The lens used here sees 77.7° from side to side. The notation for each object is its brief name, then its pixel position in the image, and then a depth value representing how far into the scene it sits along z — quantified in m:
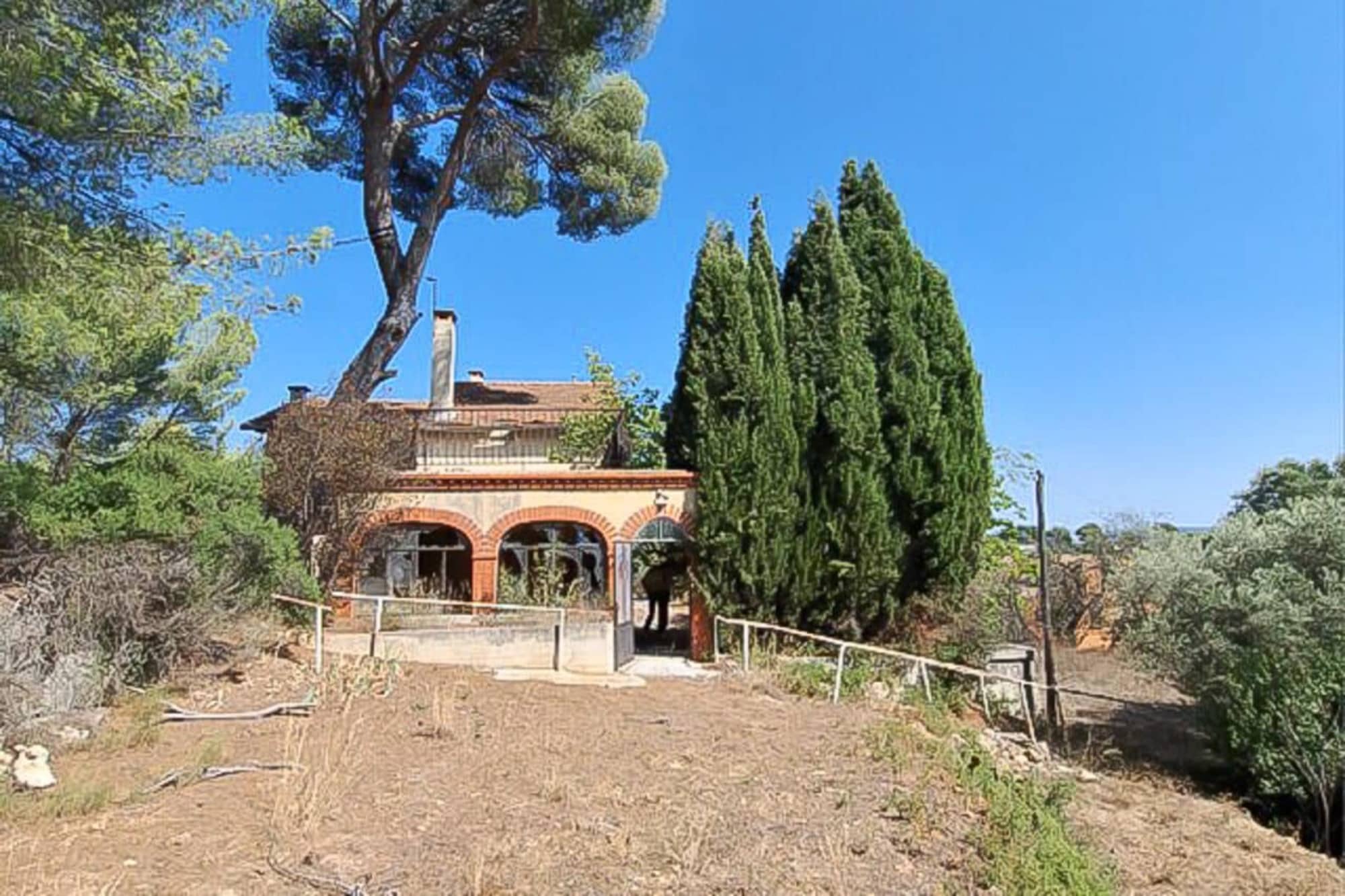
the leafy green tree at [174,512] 8.91
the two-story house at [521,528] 15.17
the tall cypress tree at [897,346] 15.82
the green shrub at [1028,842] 5.45
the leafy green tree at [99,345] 7.34
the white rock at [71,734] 7.00
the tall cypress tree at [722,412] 15.13
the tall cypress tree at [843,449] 15.30
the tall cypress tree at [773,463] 15.14
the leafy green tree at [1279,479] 33.31
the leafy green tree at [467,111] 17.34
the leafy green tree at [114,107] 6.59
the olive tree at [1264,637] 11.10
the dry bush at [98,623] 7.32
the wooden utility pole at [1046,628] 14.71
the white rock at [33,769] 5.91
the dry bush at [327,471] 12.70
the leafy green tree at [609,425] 20.36
